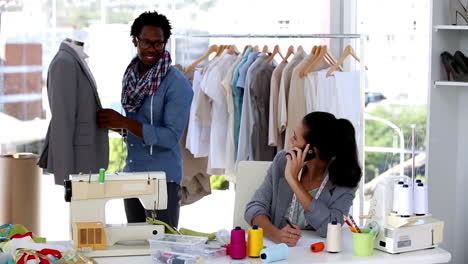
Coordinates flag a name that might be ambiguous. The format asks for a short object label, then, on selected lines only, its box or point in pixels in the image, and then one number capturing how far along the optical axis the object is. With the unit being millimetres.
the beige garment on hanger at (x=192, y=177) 4848
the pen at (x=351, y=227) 2926
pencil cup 2865
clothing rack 4539
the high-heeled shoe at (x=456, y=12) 4473
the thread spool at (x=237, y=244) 2830
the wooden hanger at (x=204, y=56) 4898
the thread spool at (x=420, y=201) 2900
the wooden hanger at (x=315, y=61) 4529
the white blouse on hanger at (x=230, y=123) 4621
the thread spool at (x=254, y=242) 2854
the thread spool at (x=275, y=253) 2771
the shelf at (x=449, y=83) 4398
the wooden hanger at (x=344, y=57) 4535
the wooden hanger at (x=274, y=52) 4672
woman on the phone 3297
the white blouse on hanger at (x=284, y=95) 4457
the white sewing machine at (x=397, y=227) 2898
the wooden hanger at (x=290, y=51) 4689
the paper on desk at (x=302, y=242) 3104
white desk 2812
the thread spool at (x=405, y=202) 2873
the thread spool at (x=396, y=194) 2891
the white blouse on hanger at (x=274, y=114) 4488
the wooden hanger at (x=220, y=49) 4910
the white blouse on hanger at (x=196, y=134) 4750
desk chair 3566
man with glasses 3736
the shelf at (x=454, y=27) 4371
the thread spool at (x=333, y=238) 2891
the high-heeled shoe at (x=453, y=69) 4449
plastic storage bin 2846
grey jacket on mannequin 3824
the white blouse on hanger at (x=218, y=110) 4668
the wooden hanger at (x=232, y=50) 4840
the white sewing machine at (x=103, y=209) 2873
